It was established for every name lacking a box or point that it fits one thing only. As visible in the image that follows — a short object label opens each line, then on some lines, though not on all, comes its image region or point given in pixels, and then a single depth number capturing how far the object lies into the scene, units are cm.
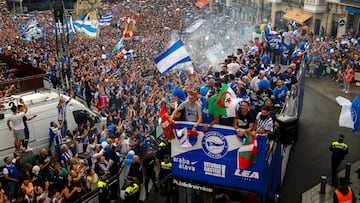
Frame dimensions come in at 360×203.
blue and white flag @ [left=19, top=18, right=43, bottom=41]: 2323
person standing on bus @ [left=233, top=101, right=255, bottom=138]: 781
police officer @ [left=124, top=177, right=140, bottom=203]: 976
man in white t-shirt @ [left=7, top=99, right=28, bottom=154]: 1133
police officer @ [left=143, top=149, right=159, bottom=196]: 1099
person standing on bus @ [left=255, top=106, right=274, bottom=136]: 827
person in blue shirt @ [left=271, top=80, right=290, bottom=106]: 1106
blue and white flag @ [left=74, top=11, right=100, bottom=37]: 1847
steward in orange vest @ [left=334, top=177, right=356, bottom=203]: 862
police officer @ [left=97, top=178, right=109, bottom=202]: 991
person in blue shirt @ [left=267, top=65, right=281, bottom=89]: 1217
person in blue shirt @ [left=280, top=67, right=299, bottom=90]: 1162
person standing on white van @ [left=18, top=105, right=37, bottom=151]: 1142
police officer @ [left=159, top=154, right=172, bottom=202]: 1010
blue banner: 768
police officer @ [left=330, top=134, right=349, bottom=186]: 1082
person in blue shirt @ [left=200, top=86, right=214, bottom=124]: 824
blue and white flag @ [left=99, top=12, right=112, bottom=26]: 2130
